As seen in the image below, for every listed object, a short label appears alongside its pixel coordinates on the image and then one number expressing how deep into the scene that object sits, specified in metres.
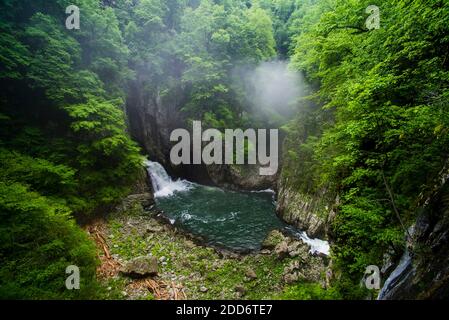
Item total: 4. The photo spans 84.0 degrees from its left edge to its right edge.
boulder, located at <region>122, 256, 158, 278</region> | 8.77
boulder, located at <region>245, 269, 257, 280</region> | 9.22
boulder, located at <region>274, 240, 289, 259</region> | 10.29
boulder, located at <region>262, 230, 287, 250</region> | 11.15
